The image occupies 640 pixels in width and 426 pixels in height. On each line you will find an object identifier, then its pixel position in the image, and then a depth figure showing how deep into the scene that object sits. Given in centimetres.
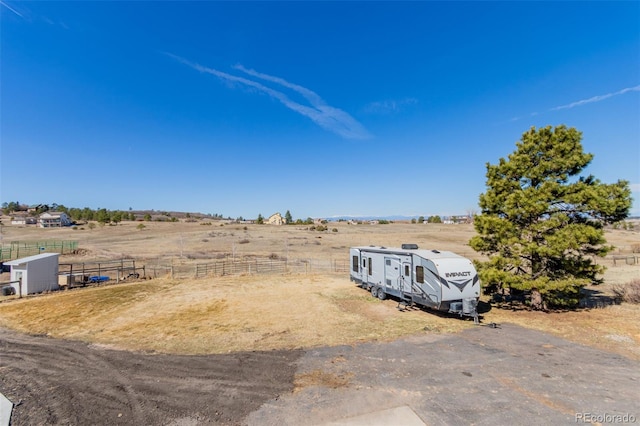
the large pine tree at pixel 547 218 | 1392
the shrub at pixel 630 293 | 1684
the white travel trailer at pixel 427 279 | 1412
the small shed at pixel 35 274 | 1959
